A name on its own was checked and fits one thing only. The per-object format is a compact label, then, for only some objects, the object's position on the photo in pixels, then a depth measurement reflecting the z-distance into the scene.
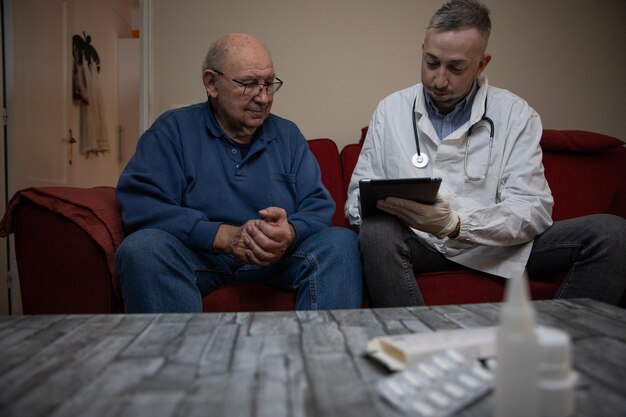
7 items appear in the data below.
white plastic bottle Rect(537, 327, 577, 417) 0.45
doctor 1.43
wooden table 0.51
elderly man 1.31
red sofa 1.35
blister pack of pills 0.49
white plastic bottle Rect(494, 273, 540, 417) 0.43
